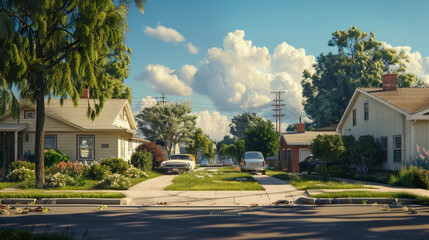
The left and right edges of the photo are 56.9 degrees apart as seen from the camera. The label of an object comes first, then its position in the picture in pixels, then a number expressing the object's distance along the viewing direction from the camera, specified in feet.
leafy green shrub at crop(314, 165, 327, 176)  76.92
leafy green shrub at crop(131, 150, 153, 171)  85.56
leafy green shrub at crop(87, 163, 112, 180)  65.05
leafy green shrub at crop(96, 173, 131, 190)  53.52
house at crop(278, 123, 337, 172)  118.65
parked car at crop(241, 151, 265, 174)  89.35
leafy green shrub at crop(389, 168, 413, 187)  58.18
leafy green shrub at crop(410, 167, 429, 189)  55.52
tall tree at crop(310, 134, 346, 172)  69.10
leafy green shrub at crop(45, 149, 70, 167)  75.15
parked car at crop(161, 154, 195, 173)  85.76
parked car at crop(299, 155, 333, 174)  95.94
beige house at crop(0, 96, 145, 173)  81.76
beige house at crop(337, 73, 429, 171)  65.87
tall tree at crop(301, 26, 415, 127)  171.22
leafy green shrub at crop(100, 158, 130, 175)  71.41
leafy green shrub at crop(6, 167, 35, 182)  61.67
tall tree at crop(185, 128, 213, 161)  227.40
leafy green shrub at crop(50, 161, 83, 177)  68.51
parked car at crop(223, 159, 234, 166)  209.68
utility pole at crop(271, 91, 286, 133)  226.44
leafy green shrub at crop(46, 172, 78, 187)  54.73
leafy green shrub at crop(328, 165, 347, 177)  80.07
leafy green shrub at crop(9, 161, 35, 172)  67.56
